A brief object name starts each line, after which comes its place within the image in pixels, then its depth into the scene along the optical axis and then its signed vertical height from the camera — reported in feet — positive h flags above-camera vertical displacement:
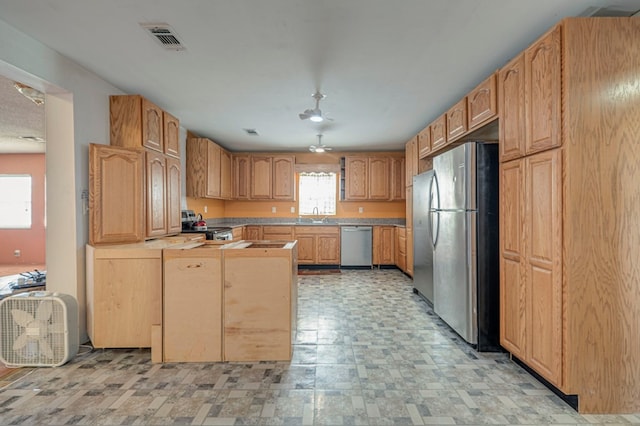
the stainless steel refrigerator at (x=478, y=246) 8.58 -0.95
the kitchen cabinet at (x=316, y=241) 19.93 -1.78
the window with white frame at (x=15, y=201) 21.52 +0.98
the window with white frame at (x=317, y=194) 21.89 +1.31
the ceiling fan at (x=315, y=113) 10.70 +3.40
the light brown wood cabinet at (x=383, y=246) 19.94 -2.13
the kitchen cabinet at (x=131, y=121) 10.14 +3.03
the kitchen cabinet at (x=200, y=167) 15.99 +2.36
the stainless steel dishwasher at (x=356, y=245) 19.95 -2.05
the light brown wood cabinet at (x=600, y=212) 5.83 -0.03
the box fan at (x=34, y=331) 7.64 -2.81
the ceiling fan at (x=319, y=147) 17.54 +3.67
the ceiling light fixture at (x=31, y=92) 8.99 +3.51
